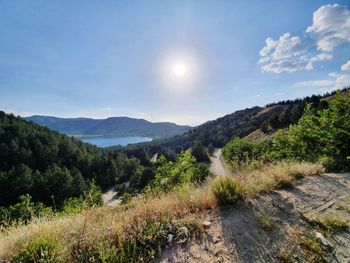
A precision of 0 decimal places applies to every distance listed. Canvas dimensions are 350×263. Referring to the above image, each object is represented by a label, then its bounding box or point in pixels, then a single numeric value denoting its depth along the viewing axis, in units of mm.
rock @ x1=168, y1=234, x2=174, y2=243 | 3282
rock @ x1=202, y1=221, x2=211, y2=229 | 3658
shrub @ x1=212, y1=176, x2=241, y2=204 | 4391
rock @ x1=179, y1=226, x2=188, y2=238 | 3436
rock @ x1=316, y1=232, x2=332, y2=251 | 3095
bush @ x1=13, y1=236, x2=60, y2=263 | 2773
